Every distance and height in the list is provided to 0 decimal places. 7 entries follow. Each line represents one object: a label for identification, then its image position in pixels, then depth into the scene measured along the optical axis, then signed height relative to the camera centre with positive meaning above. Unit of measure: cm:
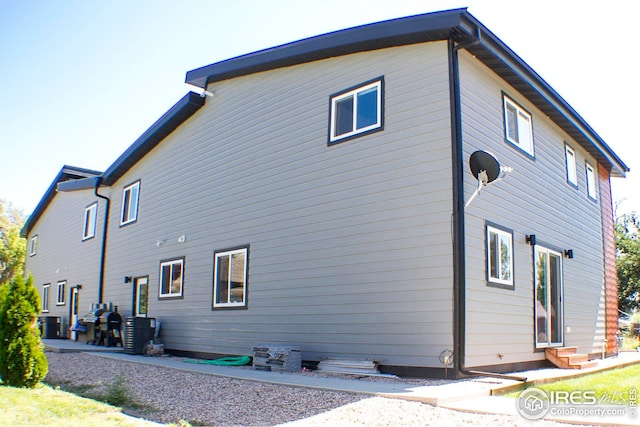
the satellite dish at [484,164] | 782 +200
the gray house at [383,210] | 776 +165
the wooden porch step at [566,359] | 924 -84
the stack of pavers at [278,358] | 848 -86
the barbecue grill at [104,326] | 1409 -71
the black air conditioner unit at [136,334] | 1198 -75
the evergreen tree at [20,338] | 668 -50
